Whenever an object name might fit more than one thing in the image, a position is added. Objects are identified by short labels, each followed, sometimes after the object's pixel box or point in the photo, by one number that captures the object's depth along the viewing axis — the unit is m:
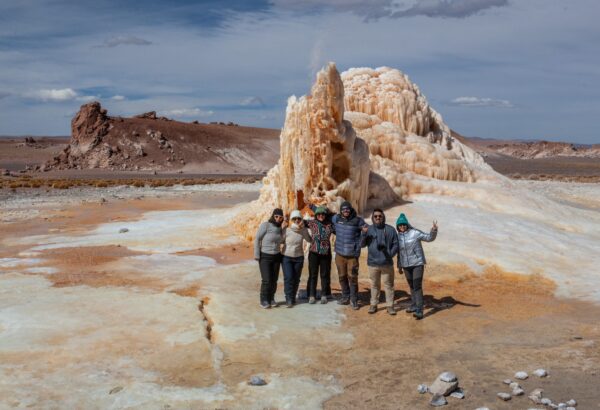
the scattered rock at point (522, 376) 5.57
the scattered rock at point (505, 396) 5.18
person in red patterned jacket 8.19
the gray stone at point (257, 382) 5.47
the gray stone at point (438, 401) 5.11
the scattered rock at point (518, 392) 5.25
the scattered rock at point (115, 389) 5.24
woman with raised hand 7.60
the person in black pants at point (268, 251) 7.93
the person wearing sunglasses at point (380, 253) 7.61
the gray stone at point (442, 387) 5.23
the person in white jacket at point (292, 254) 8.05
